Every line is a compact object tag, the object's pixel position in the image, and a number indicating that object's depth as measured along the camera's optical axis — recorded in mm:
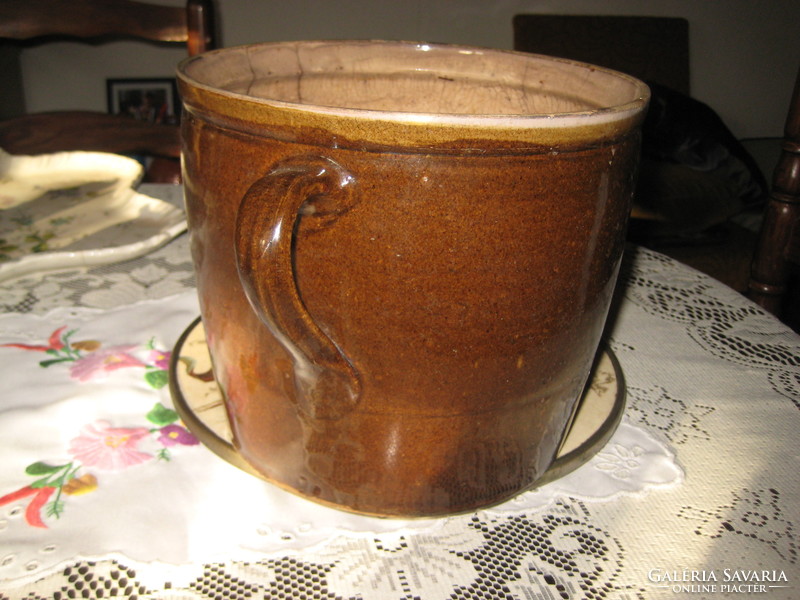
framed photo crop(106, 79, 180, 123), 2314
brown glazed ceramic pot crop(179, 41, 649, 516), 284
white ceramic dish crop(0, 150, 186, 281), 631
